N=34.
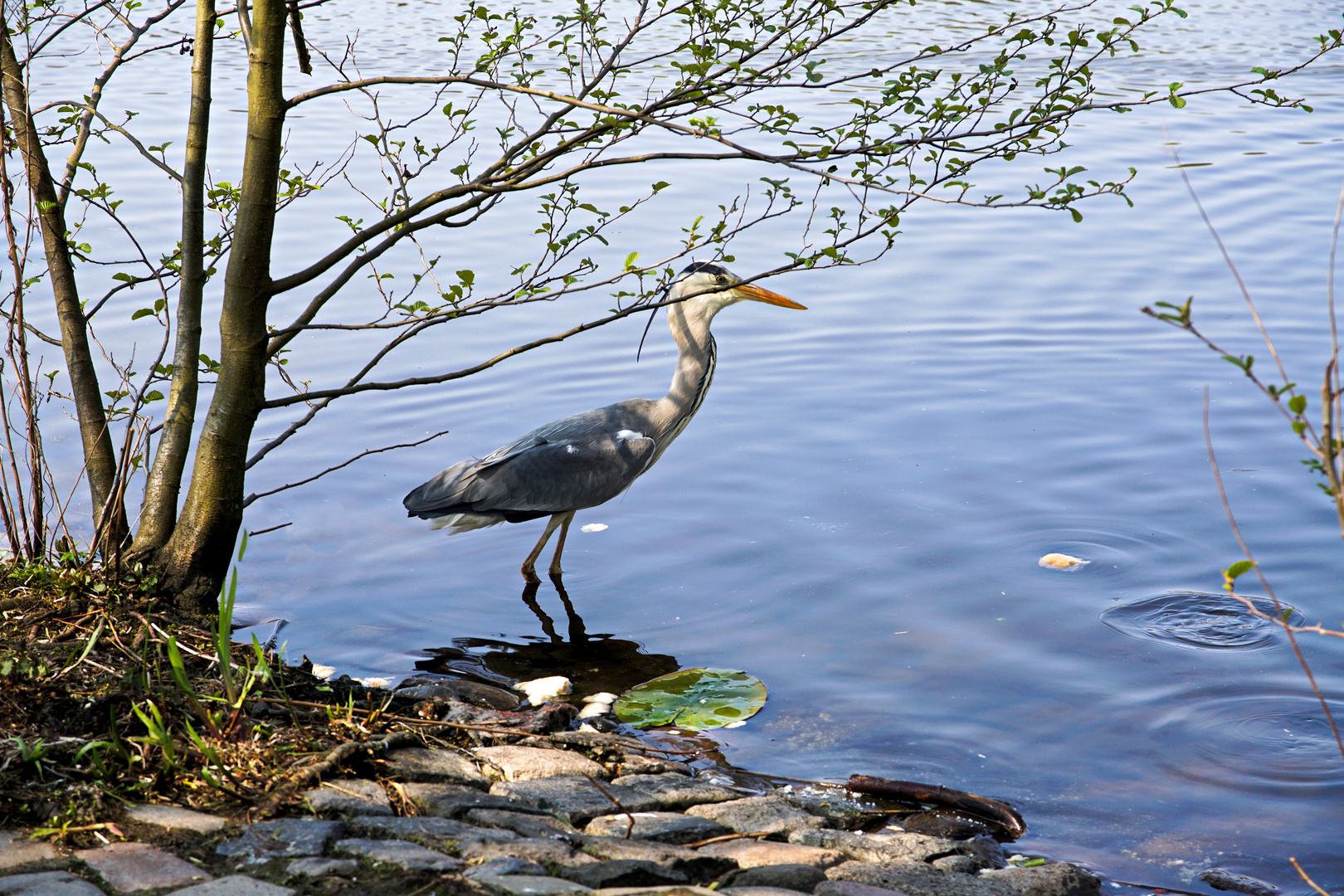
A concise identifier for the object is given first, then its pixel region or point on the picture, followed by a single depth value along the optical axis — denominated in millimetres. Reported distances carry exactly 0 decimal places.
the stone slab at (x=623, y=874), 4840
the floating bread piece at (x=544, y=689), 9445
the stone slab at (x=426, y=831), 5199
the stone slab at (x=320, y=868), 4715
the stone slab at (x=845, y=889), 5281
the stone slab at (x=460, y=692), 8734
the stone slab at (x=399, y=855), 4805
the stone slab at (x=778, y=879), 5352
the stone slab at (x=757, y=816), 6465
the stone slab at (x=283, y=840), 4898
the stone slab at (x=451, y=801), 5691
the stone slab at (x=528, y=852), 5035
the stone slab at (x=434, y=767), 6062
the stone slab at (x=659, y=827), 5977
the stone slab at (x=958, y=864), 6293
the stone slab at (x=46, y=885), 4426
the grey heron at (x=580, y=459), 11859
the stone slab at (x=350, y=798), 5414
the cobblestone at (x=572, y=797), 6117
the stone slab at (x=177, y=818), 5062
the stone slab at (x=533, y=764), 6668
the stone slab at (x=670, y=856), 5398
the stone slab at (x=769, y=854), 5801
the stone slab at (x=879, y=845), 6262
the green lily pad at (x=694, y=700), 8930
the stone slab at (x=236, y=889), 4492
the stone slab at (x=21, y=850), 4691
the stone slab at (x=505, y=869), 4711
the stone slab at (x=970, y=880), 5758
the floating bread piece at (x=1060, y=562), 11297
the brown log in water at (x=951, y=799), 7348
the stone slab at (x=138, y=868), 4582
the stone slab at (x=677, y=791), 6711
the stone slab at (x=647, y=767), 7359
